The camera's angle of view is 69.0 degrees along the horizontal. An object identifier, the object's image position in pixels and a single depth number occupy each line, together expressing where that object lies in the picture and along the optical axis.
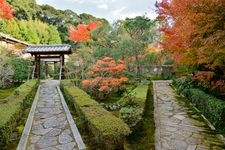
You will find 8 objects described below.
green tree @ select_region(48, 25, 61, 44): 24.59
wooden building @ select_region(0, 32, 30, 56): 14.53
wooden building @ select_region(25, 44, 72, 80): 12.99
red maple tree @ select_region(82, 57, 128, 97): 8.57
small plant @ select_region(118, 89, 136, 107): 5.91
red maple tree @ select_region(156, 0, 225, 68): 4.09
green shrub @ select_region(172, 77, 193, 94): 9.62
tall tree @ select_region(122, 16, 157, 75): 10.50
